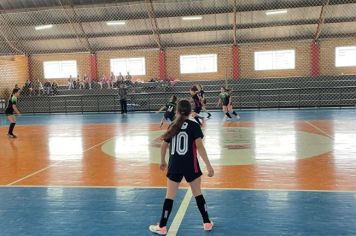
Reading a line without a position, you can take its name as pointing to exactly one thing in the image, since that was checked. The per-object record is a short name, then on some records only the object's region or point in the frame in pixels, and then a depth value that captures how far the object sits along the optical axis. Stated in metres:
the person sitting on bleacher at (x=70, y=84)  29.67
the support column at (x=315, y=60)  28.27
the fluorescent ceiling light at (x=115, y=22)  27.22
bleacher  24.20
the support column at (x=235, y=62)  29.03
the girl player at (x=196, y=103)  13.84
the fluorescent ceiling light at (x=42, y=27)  27.73
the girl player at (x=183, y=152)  4.32
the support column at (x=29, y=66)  32.66
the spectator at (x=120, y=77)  28.27
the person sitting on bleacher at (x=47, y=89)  28.83
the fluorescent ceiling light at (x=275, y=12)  25.05
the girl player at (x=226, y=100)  17.45
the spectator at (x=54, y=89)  28.92
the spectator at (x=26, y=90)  28.97
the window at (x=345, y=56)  28.16
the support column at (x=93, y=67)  31.12
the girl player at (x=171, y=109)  12.68
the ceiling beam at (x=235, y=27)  24.77
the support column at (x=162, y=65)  30.20
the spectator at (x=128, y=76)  29.63
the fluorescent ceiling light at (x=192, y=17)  26.38
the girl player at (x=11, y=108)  13.93
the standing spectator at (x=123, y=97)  23.03
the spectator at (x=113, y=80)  29.16
